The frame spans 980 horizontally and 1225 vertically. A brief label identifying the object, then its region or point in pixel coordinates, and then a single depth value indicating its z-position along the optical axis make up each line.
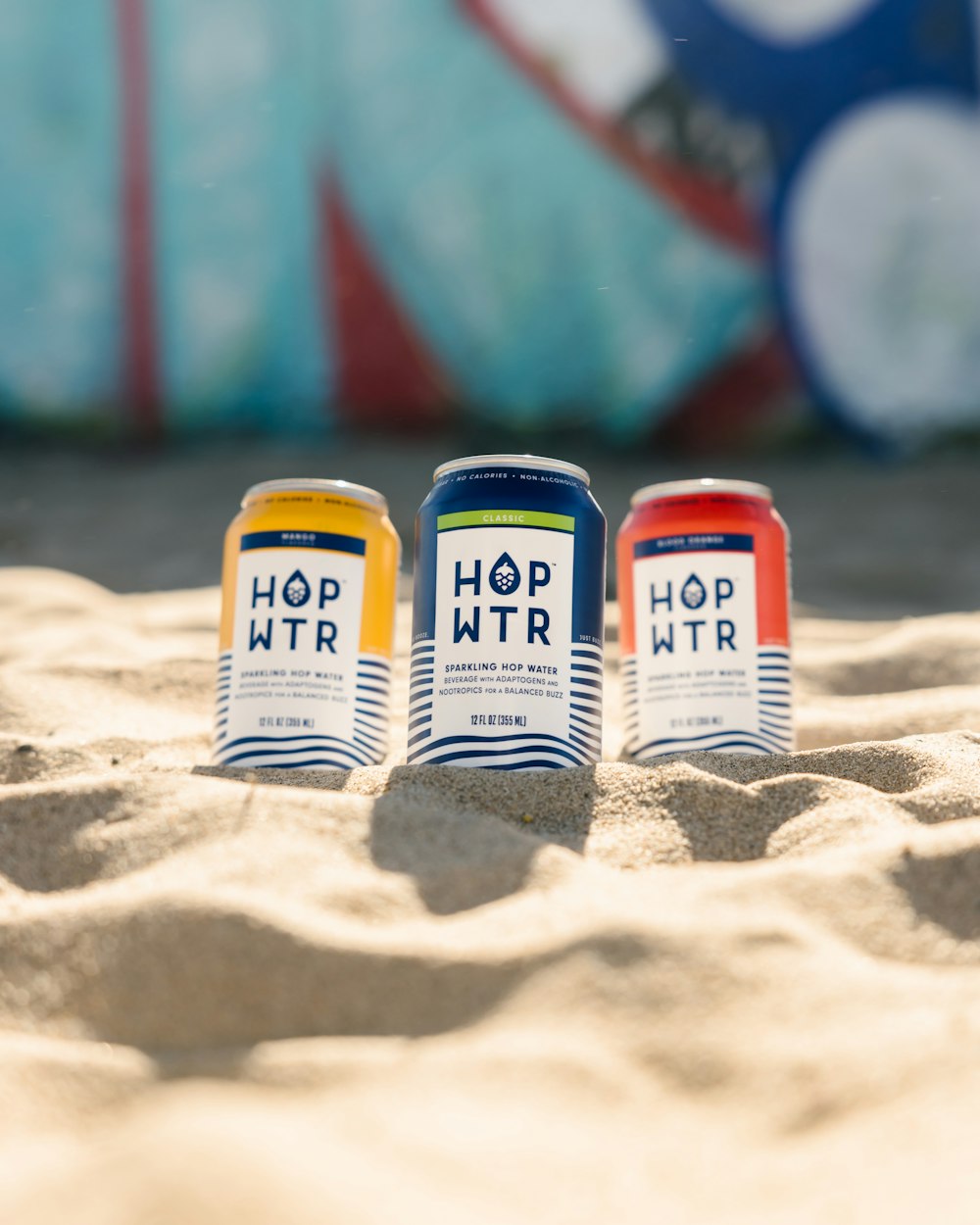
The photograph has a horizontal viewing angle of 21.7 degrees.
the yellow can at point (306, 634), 0.87
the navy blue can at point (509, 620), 0.85
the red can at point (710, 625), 0.89
